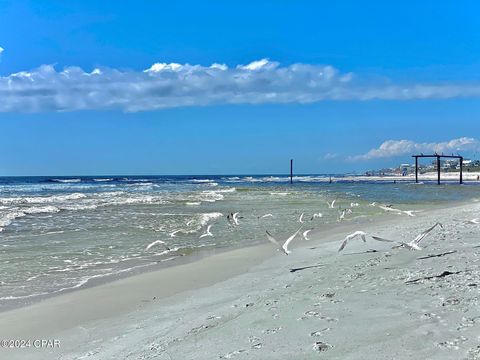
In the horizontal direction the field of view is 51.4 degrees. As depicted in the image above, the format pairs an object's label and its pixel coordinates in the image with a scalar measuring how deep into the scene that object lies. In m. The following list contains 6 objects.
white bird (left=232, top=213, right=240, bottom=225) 16.69
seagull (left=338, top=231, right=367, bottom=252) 8.90
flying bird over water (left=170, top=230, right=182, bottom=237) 15.19
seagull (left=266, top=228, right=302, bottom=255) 9.78
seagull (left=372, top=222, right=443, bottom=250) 8.67
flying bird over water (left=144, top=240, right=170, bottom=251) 12.44
